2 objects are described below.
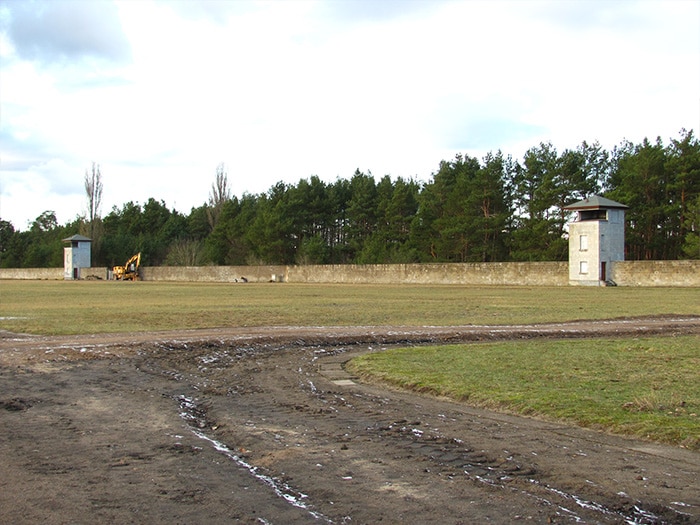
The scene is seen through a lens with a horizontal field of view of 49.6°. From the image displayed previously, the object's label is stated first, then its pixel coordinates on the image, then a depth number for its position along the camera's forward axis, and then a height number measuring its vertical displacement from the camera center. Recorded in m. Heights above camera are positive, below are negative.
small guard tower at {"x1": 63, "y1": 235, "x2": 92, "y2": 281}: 105.49 +0.91
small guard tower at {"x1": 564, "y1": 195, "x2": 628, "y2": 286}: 55.19 +1.65
